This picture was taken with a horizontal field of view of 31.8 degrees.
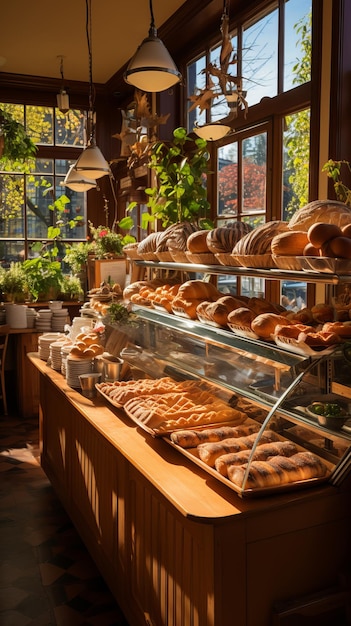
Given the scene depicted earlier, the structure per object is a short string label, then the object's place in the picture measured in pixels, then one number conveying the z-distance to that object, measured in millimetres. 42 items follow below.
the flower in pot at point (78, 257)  7168
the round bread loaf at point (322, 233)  1979
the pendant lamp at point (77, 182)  5336
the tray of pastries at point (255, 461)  1957
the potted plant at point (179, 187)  4879
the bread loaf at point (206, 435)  2369
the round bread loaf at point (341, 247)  1919
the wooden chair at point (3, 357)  6105
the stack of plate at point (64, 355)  3974
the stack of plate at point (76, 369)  3701
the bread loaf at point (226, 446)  2123
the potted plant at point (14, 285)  6750
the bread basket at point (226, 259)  2651
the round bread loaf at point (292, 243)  2159
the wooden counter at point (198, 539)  1897
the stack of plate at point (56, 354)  4238
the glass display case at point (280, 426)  1981
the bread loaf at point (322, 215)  2158
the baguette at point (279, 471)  1954
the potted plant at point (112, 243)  6059
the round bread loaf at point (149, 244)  3570
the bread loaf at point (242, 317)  2393
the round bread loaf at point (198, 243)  2895
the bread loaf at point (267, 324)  2230
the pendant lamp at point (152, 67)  3055
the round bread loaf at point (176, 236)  3251
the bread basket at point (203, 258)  2884
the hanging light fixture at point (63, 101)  6430
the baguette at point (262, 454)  2062
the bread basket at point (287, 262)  2137
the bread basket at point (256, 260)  2348
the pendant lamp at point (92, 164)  4543
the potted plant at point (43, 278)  6828
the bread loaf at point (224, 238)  2693
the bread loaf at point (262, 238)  2357
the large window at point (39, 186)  7543
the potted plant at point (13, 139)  6641
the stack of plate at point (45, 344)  4645
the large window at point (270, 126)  4156
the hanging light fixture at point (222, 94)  3554
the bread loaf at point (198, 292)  2979
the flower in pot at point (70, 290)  7027
